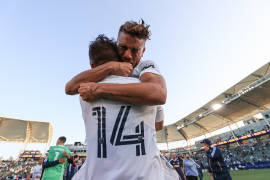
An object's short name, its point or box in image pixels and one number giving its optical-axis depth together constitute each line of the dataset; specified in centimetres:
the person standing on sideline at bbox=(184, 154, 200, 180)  803
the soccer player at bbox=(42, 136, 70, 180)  371
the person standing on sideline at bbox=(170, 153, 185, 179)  883
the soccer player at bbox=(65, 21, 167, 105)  81
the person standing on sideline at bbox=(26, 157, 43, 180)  670
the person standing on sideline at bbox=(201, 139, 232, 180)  483
